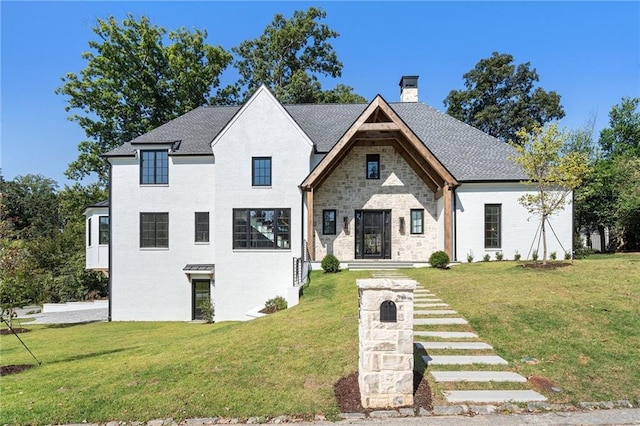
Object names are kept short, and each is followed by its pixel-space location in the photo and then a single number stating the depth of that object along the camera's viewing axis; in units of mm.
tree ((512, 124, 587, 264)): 12406
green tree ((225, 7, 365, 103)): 33250
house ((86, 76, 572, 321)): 15719
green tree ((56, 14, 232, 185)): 26656
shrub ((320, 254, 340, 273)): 14219
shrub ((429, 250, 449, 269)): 14297
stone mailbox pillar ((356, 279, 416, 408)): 4871
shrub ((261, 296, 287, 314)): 13680
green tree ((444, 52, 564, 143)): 38781
